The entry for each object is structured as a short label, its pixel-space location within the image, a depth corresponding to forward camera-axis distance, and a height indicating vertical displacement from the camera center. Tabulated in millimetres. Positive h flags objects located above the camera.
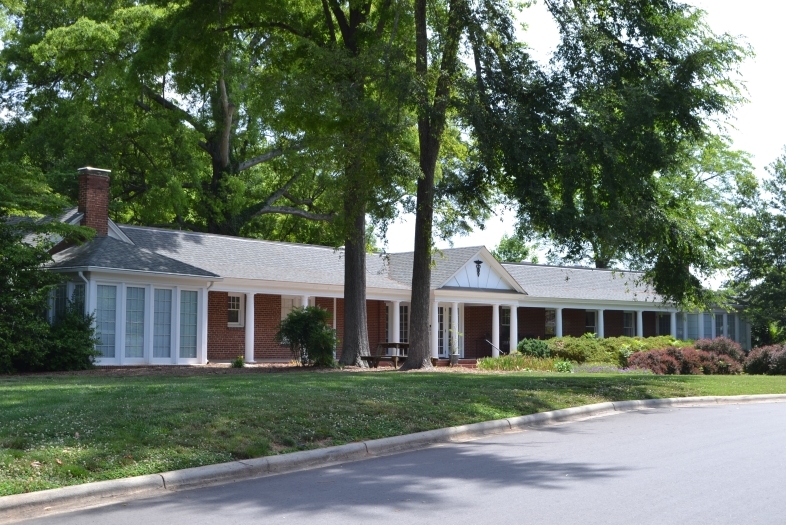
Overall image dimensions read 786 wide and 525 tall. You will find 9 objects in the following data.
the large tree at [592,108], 18562 +4895
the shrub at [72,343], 20953 -355
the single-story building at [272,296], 23469 +1205
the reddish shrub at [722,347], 31844 -628
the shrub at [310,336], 22750 -181
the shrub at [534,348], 32500 -696
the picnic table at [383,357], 23719 -792
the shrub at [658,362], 28331 -1072
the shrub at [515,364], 26312 -1053
